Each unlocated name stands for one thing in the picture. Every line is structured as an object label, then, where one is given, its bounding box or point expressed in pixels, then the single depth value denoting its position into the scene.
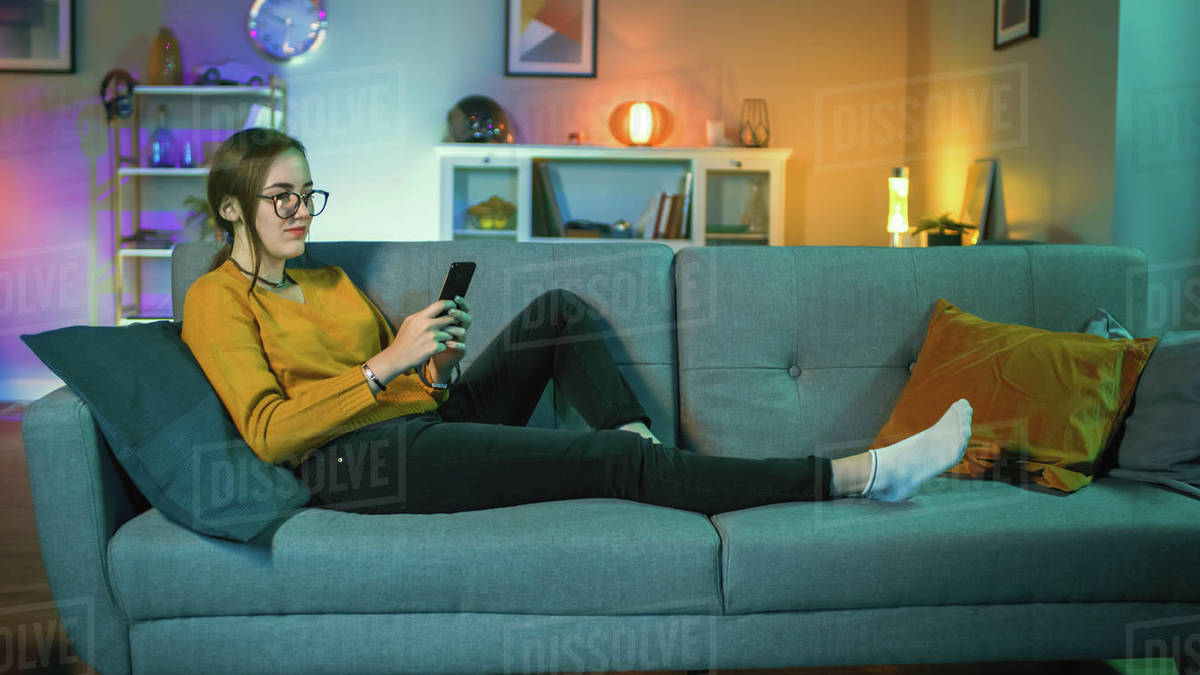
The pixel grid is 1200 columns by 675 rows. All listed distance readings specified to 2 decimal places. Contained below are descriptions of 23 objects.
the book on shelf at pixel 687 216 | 4.77
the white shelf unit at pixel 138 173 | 4.65
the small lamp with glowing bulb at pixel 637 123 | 4.82
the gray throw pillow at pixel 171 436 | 1.53
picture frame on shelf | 3.89
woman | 1.64
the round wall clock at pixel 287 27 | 4.89
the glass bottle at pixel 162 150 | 4.70
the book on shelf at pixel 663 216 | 4.79
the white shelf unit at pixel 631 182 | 4.66
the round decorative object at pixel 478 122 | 4.71
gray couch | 1.52
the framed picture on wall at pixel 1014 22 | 3.51
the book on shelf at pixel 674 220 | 4.77
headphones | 4.72
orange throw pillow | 1.75
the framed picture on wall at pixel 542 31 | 4.93
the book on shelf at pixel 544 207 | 4.75
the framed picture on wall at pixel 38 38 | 4.83
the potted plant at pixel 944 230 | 3.82
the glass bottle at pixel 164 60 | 4.72
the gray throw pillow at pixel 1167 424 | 1.71
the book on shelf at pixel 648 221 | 4.83
